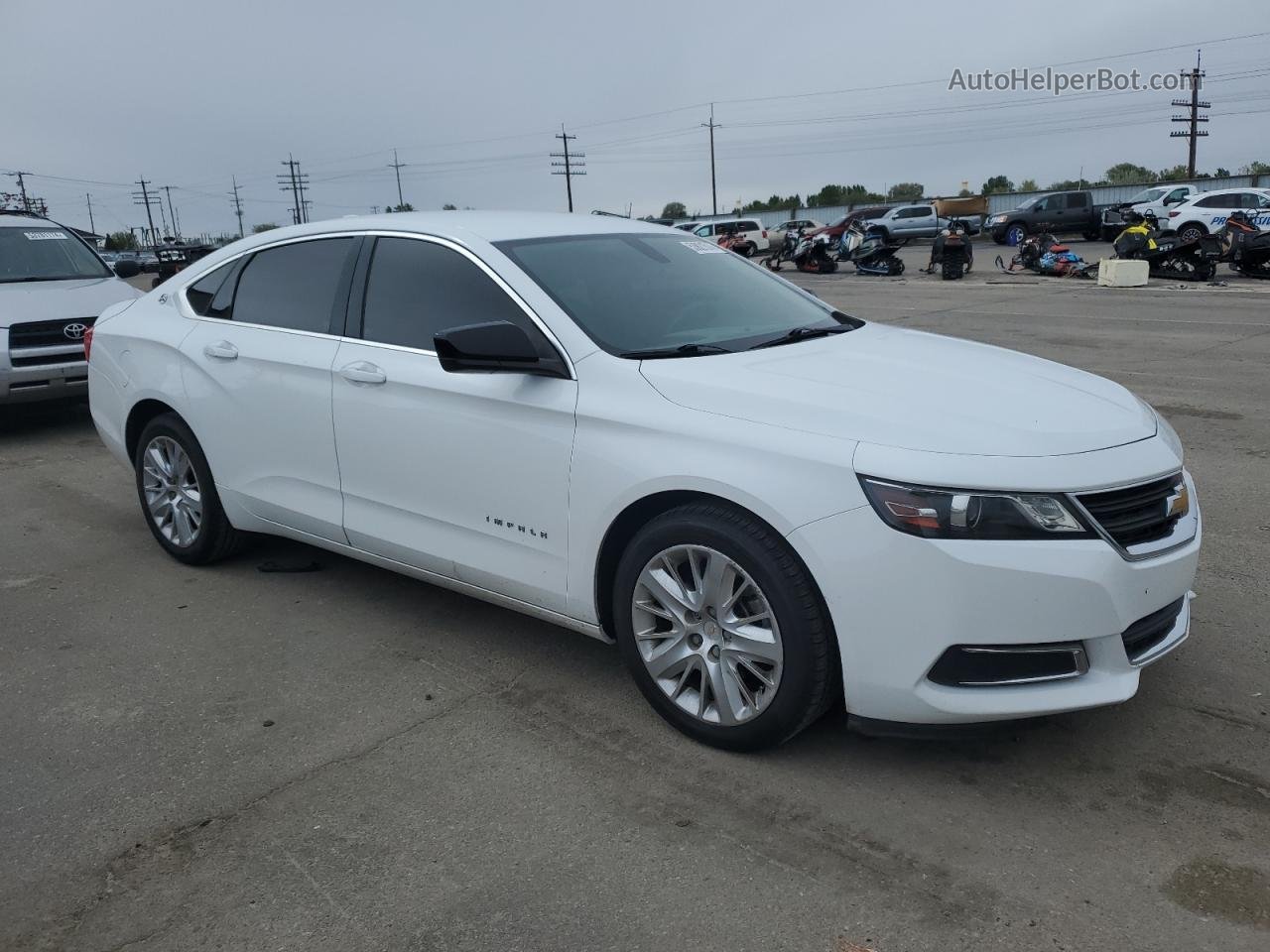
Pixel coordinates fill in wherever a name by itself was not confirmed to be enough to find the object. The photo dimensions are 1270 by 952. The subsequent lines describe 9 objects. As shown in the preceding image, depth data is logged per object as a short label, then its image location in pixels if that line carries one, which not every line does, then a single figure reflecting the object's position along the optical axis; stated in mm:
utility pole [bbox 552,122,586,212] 88294
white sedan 2918
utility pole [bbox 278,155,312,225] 95562
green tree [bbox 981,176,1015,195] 79500
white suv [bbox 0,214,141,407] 8594
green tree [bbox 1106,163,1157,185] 73050
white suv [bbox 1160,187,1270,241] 28625
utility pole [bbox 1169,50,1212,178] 61938
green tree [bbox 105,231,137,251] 103475
